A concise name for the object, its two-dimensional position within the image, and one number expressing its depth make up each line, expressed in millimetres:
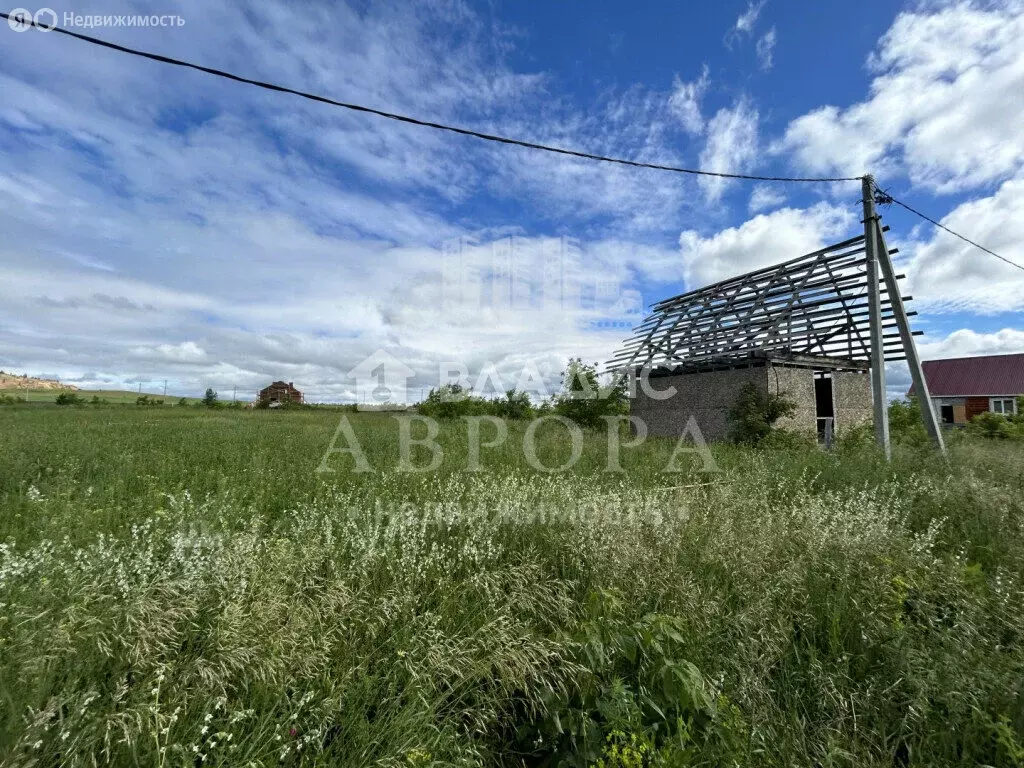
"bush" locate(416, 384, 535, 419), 35312
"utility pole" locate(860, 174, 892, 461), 8492
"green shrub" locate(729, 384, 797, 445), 11867
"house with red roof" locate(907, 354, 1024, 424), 28050
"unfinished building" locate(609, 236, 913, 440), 12492
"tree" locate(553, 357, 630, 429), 18766
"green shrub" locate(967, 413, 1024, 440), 13273
